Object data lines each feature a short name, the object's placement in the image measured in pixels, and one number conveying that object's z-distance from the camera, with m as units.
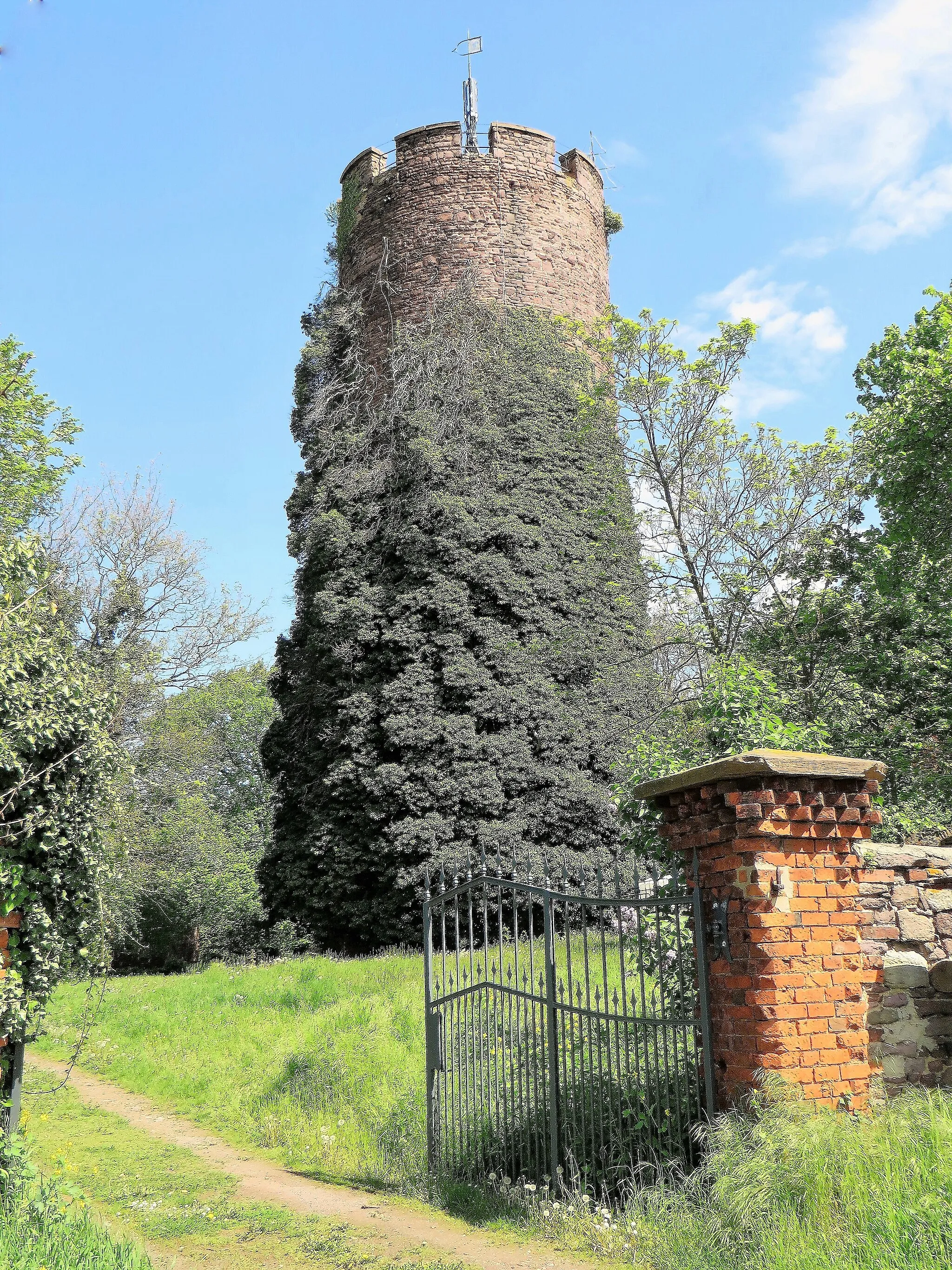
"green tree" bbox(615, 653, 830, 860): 7.05
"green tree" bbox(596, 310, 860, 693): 12.18
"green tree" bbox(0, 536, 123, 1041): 5.40
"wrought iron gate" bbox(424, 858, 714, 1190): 5.19
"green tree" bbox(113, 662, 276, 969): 24.52
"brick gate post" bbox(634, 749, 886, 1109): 4.70
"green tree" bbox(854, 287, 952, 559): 14.71
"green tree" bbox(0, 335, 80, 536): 18.58
